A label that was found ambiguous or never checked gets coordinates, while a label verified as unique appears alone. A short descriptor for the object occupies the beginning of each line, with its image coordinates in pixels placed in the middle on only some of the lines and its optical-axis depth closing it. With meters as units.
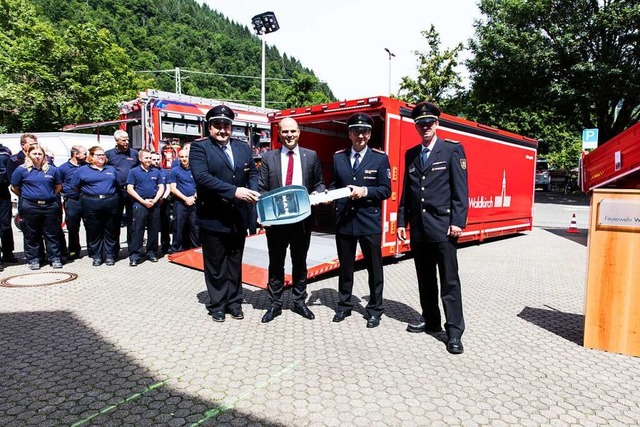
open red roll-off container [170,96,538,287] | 6.52
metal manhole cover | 5.58
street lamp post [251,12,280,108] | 21.81
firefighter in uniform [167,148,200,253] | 7.38
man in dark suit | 4.44
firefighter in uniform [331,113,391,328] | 4.26
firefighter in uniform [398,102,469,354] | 3.78
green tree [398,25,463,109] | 28.52
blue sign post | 13.71
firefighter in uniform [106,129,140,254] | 7.27
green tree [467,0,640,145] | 18.73
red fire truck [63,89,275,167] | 10.57
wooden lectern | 3.58
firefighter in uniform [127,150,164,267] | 6.96
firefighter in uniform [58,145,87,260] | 7.00
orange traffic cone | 12.05
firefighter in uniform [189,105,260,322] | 4.13
